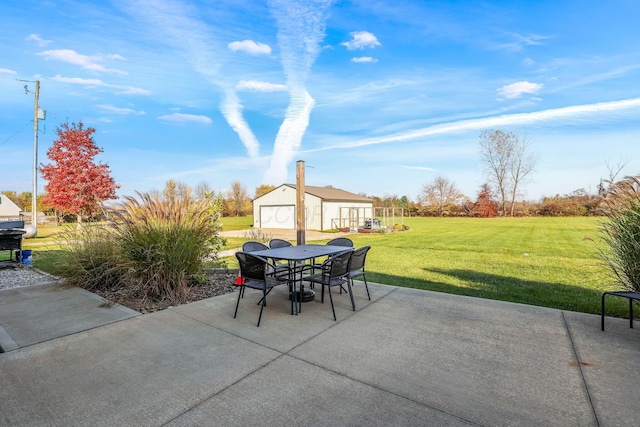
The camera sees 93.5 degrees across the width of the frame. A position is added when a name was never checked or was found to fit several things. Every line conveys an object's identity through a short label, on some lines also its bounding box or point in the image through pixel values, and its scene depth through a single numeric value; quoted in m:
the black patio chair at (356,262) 4.19
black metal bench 3.05
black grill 6.81
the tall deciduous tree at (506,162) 43.19
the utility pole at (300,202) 6.46
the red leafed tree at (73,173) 17.47
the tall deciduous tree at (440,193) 46.71
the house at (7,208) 36.66
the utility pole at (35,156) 15.03
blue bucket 7.45
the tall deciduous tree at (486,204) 42.25
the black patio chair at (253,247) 4.84
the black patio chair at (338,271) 3.83
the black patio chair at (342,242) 5.55
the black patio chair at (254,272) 3.68
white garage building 23.17
